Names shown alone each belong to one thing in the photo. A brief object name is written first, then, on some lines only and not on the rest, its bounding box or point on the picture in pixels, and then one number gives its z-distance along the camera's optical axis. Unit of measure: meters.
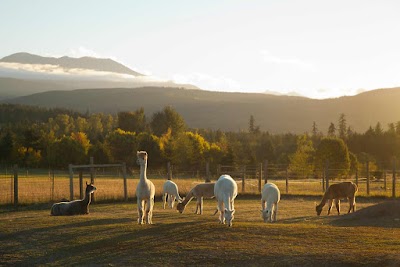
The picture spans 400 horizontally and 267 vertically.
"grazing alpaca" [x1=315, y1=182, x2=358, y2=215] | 27.28
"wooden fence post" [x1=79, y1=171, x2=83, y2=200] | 30.59
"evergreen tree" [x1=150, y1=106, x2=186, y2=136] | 117.19
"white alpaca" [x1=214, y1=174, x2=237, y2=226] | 17.92
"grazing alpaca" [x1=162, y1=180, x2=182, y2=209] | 27.98
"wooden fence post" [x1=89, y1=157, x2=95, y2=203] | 31.31
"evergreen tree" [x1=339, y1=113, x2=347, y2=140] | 139.07
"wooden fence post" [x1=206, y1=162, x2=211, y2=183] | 36.53
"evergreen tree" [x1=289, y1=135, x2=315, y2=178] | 73.19
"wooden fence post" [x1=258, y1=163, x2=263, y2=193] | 38.87
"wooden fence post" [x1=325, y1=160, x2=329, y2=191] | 36.98
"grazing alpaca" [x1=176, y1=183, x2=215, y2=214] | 25.12
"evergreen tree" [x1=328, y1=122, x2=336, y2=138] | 133.90
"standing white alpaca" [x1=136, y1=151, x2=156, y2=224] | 19.44
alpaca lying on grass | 23.64
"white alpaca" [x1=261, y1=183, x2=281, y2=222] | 21.06
